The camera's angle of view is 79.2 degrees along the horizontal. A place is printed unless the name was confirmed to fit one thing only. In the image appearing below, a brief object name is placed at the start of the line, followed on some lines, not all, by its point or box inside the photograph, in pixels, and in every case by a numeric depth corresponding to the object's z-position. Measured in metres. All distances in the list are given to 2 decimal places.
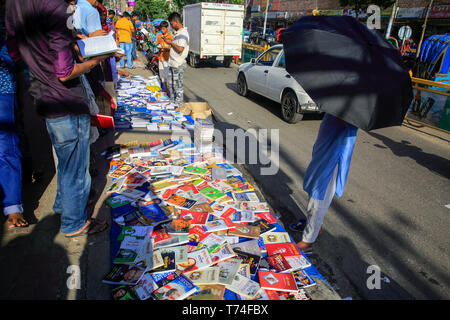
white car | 6.10
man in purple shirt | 1.87
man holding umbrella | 1.96
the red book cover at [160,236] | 2.47
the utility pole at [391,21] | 13.91
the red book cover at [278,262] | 2.30
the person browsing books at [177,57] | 5.88
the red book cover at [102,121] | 3.04
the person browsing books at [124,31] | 9.94
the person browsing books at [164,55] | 6.37
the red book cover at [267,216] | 2.94
